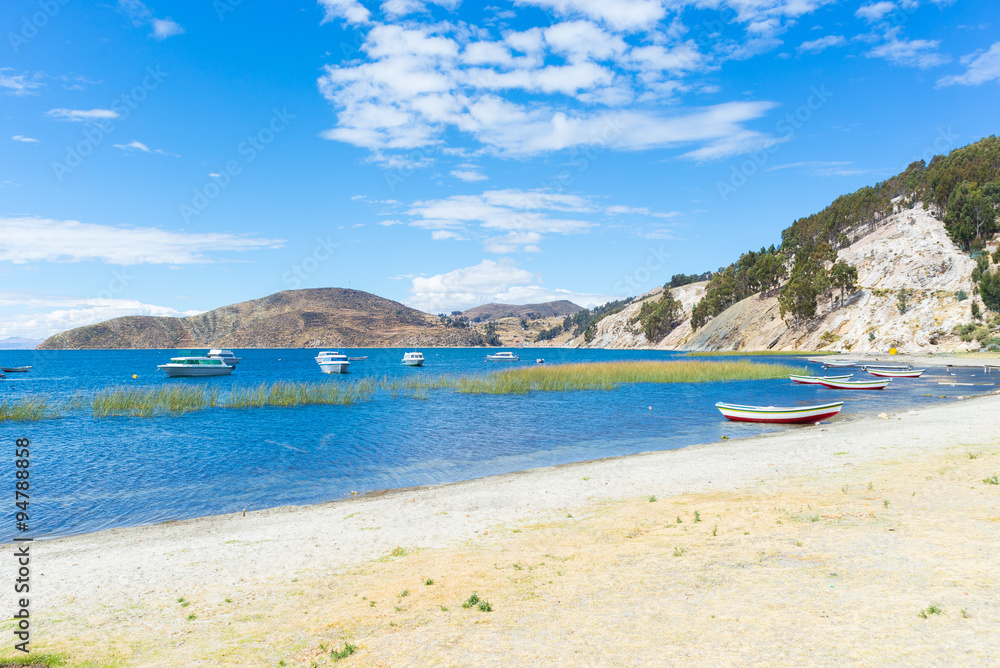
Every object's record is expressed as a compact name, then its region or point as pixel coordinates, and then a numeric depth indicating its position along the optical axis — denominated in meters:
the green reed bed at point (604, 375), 57.94
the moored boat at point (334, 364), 89.88
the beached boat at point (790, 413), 30.88
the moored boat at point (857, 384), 48.00
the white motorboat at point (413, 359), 113.00
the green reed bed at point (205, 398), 41.06
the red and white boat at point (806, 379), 49.99
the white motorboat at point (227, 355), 107.26
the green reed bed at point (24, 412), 38.28
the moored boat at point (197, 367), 79.62
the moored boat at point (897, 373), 56.25
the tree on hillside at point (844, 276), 115.69
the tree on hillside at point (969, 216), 108.81
